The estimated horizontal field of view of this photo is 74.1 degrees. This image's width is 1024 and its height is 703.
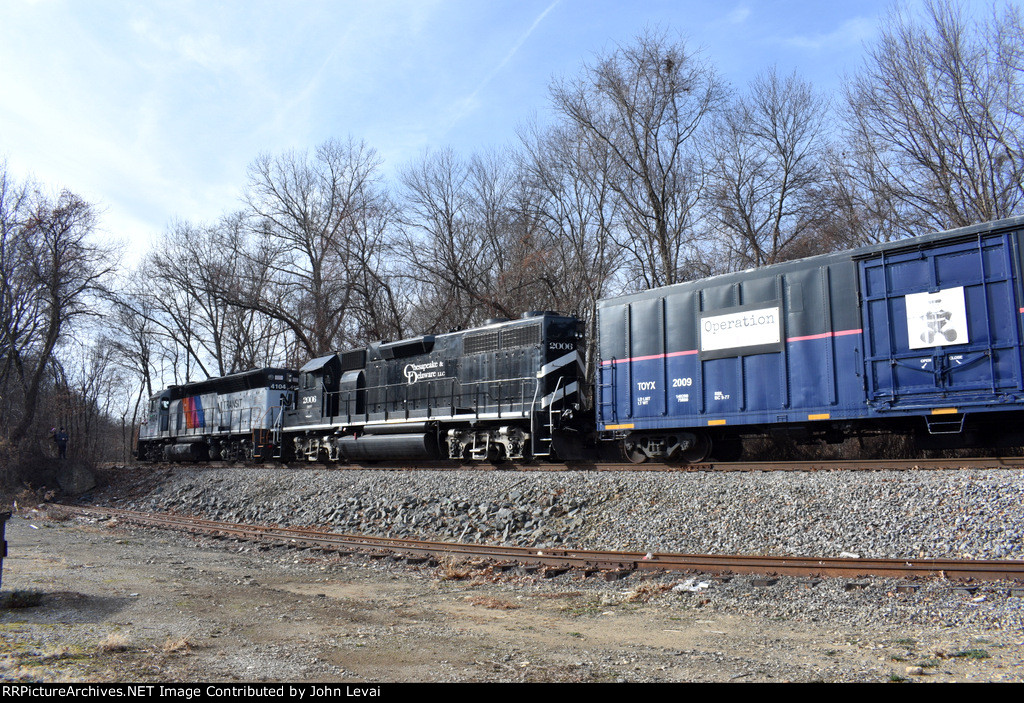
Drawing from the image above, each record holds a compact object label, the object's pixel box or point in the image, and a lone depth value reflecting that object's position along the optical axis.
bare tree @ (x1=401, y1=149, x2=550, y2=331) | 30.89
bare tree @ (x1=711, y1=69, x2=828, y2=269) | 25.08
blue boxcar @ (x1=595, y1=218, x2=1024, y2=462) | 9.73
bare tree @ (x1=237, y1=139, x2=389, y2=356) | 34.72
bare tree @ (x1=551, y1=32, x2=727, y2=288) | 24.72
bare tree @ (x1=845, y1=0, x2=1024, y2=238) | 19.11
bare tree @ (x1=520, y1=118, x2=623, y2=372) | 26.97
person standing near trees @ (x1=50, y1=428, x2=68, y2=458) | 27.38
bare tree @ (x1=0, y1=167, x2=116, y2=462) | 26.89
